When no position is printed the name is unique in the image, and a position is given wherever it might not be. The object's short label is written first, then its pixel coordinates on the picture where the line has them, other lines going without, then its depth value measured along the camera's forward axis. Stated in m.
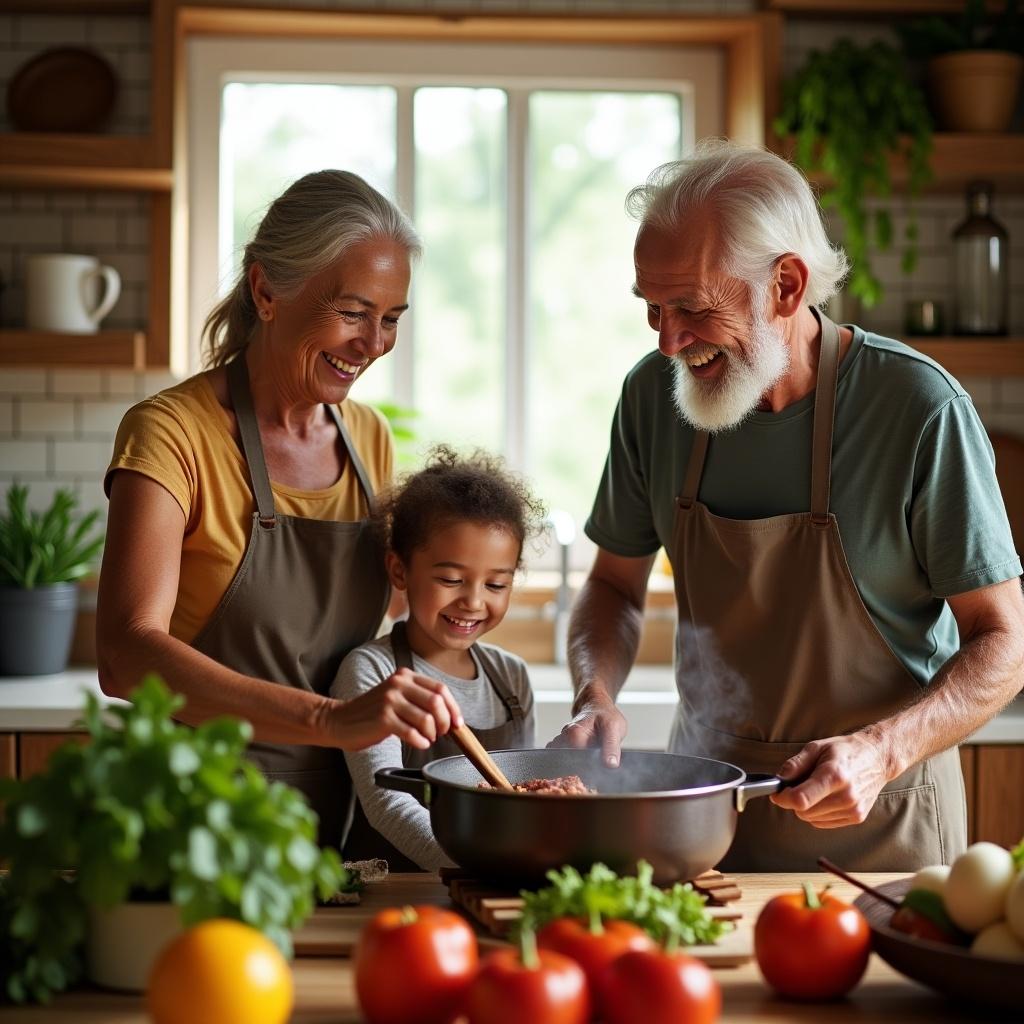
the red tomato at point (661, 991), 1.05
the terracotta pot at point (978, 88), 3.31
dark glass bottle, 3.43
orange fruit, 1.02
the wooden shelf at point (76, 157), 3.21
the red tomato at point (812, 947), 1.22
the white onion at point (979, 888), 1.22
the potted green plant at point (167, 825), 1.07
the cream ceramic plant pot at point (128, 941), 1.21
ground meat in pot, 1.54
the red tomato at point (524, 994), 1.02
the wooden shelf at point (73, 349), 3.25
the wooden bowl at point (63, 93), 3.35
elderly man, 1.85
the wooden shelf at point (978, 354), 3.36
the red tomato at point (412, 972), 1.09
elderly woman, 1.82
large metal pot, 1.33
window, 3.61
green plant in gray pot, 3.16
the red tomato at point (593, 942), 1.12
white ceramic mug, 3.26
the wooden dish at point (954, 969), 1.15
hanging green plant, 3.21
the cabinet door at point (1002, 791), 2.89
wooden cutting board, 1.34
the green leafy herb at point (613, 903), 1.23
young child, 2.01
